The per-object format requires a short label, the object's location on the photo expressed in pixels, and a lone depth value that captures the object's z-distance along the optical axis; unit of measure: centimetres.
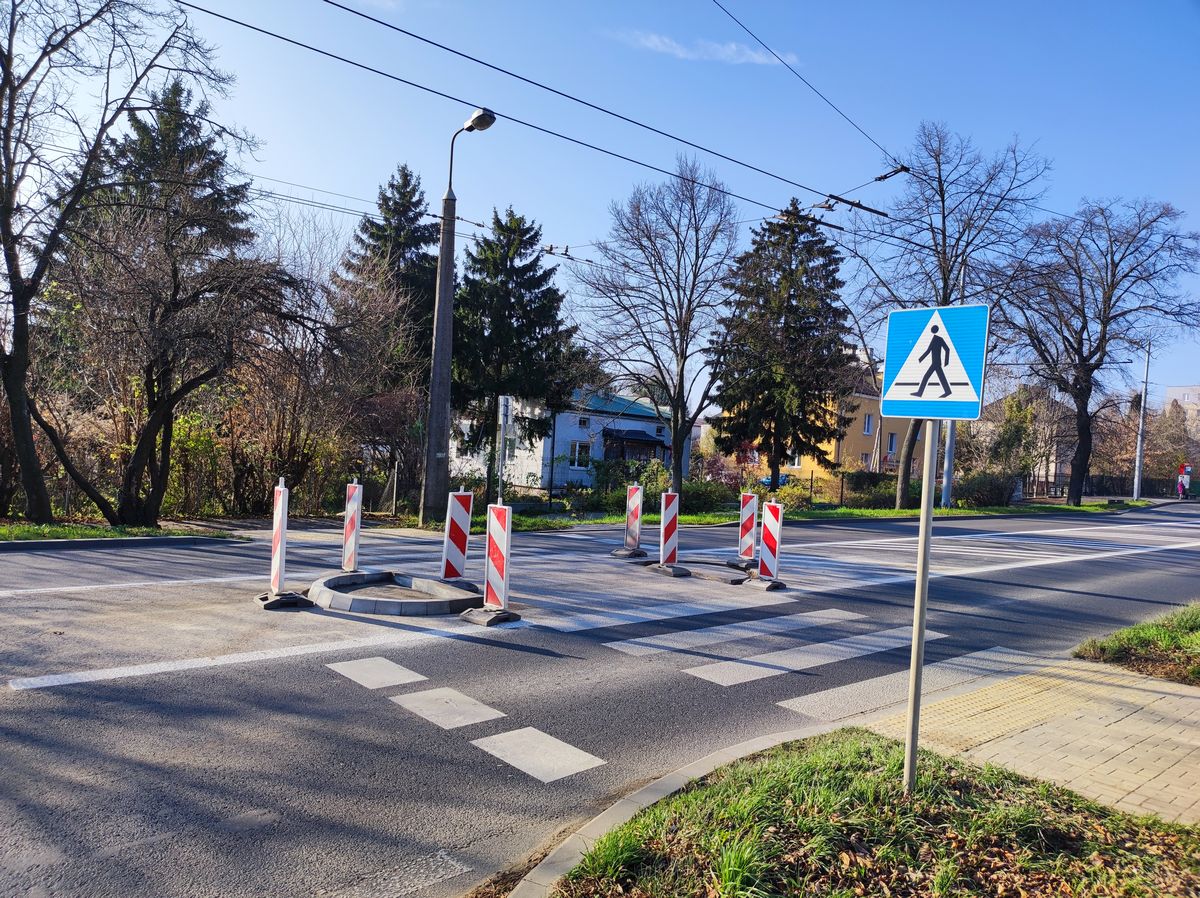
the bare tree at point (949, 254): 2931
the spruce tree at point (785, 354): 3044
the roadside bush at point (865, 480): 3762
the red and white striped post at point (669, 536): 1209
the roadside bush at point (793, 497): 3209
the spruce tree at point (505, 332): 3597
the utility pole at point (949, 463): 2964
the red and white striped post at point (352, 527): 998
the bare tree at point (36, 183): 1475
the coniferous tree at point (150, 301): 1455
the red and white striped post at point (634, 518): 1320
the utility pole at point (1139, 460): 5121
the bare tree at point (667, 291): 2595
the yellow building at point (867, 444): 5270
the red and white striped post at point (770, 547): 1122
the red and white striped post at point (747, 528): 1264
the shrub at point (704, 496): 2978
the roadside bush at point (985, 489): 3928
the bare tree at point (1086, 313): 3666
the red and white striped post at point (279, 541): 858
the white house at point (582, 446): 4016
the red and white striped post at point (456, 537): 918
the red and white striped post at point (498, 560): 823
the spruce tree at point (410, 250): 3158
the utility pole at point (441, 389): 1684
